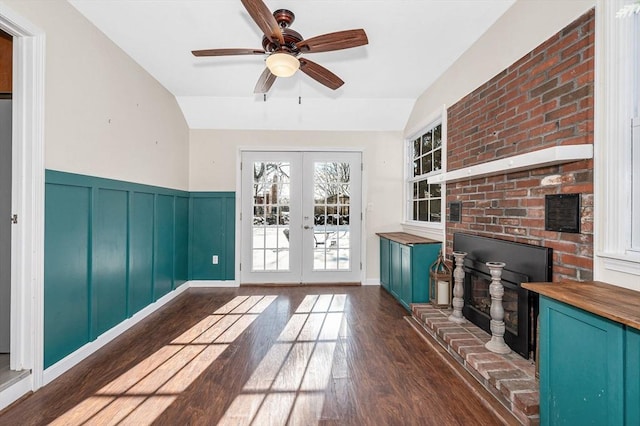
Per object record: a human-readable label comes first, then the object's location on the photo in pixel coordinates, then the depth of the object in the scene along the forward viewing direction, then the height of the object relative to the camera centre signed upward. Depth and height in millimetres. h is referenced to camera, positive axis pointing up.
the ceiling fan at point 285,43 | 1879 +1146
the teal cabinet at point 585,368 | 1077 -632
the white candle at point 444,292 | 3055 -818
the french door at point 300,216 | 4539 -71
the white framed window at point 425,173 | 3490 +516
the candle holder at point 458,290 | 2639 -700
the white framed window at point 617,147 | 1467 +335
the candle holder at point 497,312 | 2070 -701
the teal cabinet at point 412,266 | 3320 -630
